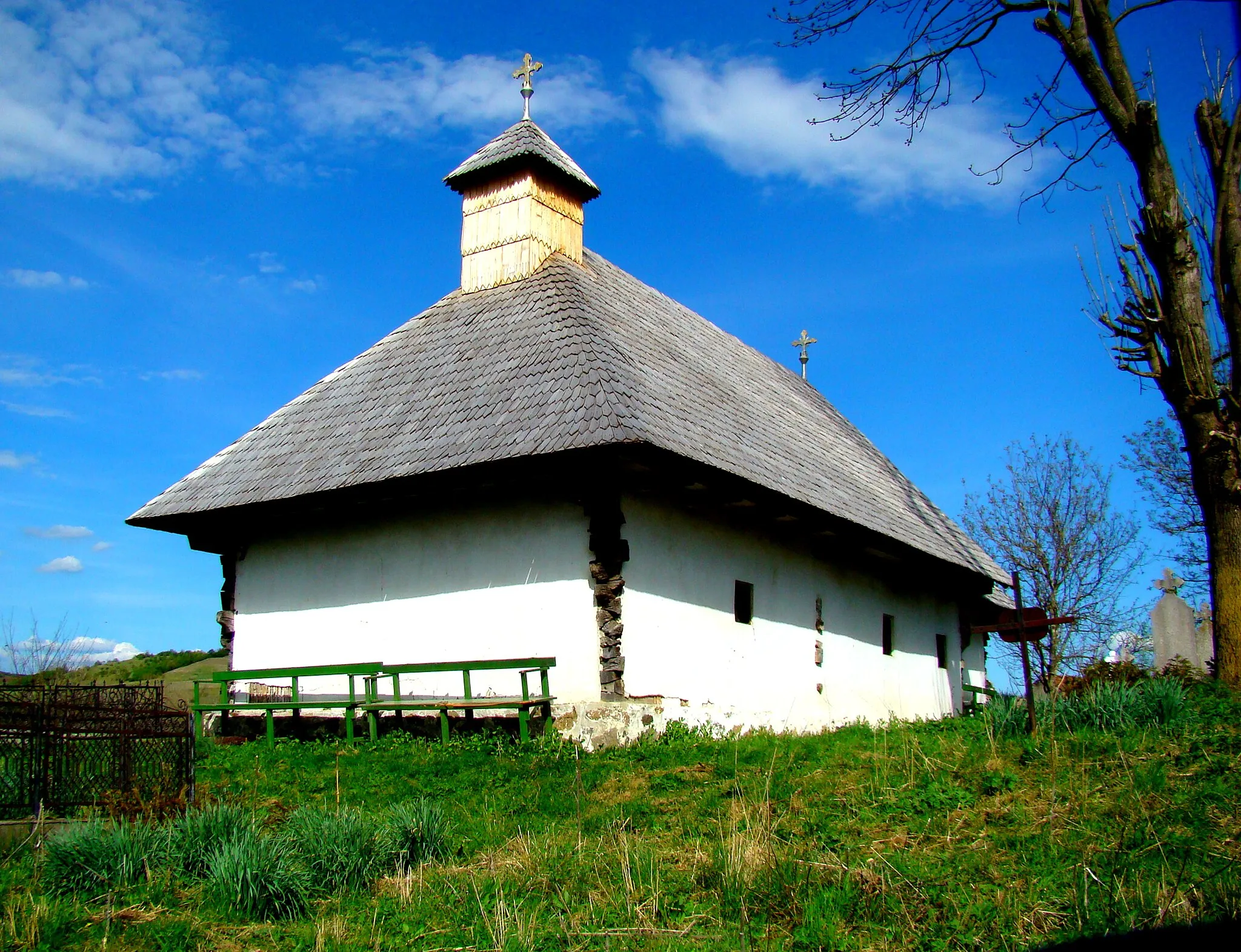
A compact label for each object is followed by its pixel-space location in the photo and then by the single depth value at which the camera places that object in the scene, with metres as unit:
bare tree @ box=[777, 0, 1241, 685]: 8.05
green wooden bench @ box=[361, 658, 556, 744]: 9.59
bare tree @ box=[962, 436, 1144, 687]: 24.56
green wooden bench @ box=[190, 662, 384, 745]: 10.31
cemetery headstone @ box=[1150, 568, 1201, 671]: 11.30
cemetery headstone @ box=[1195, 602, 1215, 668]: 11.51
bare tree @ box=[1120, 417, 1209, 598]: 22.97
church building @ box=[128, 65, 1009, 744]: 10.30
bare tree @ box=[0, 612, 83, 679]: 16.20
